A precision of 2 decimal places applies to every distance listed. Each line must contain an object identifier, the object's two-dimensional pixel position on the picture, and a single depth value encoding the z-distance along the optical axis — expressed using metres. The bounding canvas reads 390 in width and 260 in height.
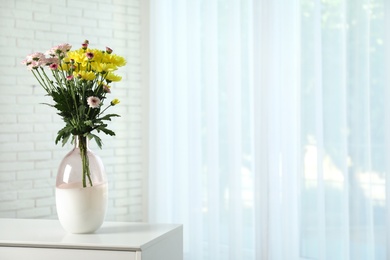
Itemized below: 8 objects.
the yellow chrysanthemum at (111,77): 2.58
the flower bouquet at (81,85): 2.54
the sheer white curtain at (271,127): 4.04
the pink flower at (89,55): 2.51
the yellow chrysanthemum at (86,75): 2.53
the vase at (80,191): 2.55
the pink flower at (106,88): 2.59
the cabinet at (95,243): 2.37
